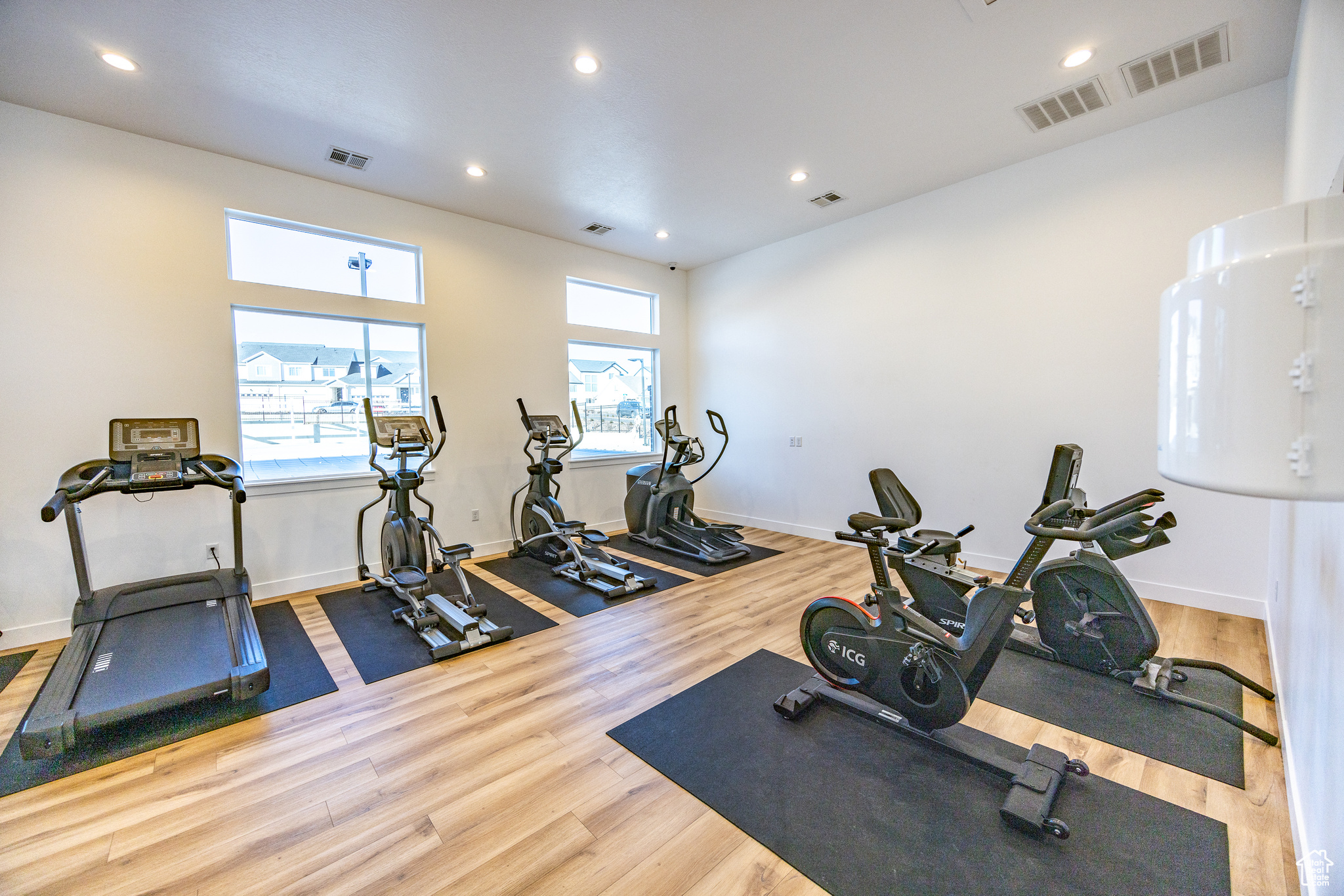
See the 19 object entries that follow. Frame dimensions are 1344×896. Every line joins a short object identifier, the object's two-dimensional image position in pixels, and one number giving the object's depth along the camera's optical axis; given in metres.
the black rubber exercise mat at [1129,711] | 2.19
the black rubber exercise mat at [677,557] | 4.91
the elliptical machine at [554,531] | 4.49
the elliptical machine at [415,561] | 3.33
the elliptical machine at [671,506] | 5.45
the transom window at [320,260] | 4.17
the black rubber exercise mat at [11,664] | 2.92
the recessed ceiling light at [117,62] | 2.87
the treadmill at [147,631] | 2.29
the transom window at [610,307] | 6.29
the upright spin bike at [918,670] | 1.92
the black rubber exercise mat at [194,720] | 2.16
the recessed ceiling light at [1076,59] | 3.00
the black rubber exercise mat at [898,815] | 1.62
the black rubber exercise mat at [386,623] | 3.10
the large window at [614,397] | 6.44
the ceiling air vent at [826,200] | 4.96
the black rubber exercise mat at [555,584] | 4.01
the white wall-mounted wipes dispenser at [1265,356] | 0.60
